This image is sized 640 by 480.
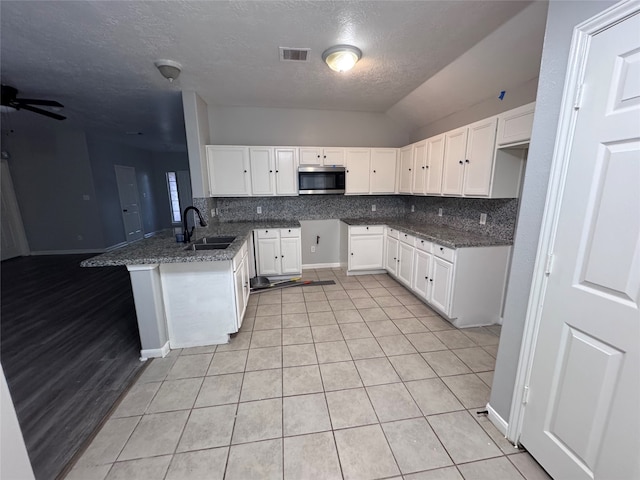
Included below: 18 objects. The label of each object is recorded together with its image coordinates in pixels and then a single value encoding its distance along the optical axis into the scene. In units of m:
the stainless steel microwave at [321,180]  3.88
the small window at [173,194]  8.26
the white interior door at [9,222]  5.09
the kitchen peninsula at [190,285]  2.05
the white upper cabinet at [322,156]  3.89
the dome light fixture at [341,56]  2.24
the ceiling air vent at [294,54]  2.28
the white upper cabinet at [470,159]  2.45
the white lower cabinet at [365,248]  3.96
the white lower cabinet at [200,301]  2.19
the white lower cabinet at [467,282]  2.50
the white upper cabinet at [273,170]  3.80
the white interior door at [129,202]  6.41
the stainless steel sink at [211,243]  2.62
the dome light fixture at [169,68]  2.47
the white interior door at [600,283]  0.92
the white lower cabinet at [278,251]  3.78
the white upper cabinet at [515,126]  2.05
